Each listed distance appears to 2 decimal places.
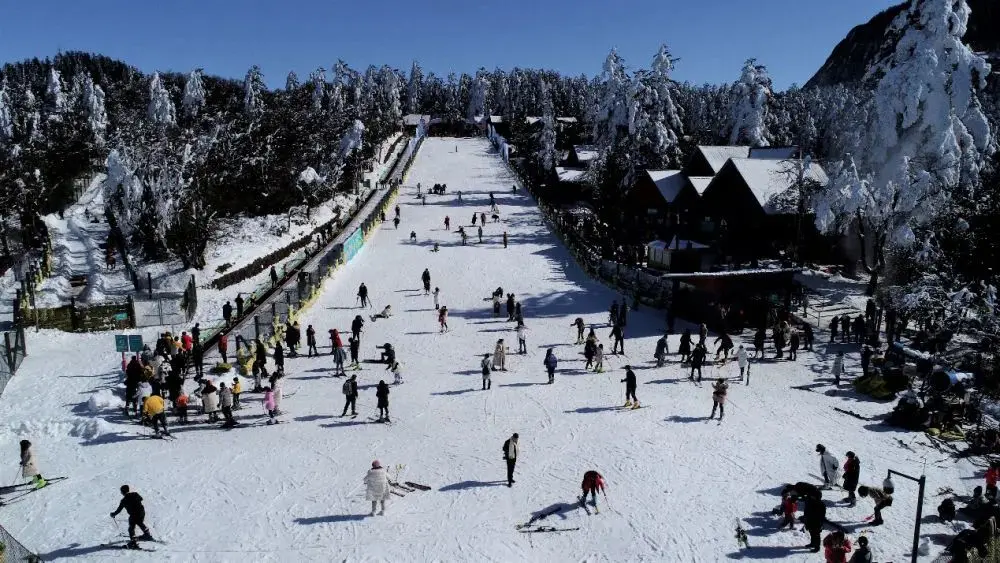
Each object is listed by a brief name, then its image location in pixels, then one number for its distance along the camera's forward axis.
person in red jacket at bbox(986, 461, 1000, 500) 12.52
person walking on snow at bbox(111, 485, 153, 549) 11.11
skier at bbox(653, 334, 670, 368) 20.45
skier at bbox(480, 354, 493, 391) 18.34
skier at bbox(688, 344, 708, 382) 19.19
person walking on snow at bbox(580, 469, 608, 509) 12.51
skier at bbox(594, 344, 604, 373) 20.25
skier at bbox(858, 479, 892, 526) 11.97
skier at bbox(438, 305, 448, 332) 24.11
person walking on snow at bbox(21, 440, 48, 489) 13.37
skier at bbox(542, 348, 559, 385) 18.95
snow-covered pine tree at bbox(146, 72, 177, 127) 69.88
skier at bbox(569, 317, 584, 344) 22.77
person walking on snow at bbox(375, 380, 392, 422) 16.05
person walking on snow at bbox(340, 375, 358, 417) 16.44
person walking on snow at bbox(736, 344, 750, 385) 19.05
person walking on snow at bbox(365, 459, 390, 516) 12.18
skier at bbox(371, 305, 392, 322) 25.94
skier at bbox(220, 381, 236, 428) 16.05
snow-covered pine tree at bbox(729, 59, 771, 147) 50.03
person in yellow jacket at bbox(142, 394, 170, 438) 15.32
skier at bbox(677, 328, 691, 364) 20.64
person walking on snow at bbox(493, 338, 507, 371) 20.42
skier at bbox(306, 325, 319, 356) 21.78
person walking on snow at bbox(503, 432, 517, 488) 13.22
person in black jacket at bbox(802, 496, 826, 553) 11.05
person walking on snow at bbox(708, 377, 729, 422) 16.38
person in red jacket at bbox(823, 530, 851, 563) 9.91
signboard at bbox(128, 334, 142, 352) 18.53
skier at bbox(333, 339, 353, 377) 19.72
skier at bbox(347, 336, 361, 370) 20.28
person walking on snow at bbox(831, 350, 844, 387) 19.19
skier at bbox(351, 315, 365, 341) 21.22
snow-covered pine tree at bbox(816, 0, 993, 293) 27.17
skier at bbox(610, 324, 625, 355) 21.53
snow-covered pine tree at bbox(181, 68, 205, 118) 76.25
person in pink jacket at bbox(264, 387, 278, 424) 16.30
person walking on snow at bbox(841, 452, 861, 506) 12.59
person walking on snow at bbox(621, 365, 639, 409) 17.09
